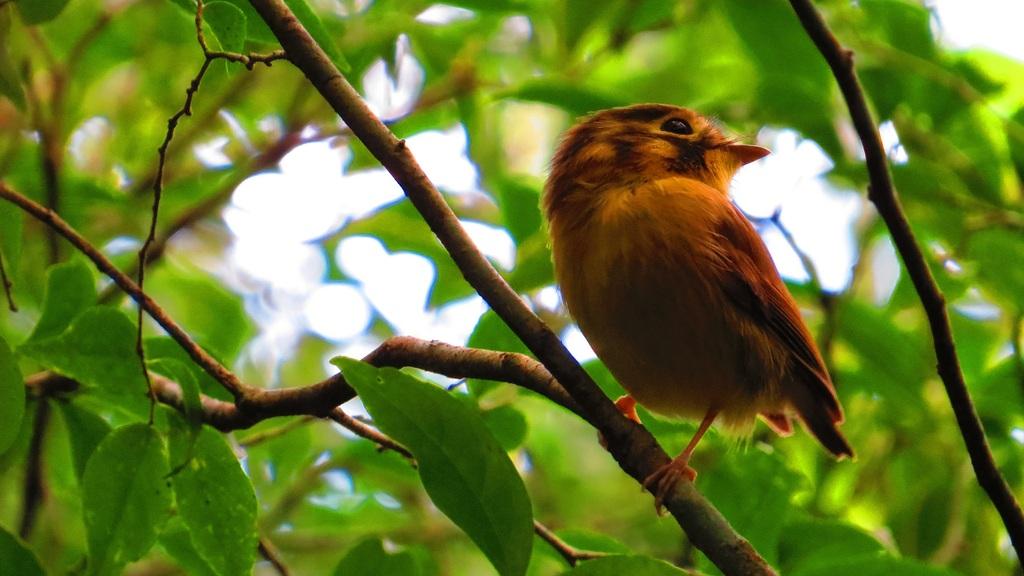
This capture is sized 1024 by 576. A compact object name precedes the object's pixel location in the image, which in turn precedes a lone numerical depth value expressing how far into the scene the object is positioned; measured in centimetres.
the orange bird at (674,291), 592
